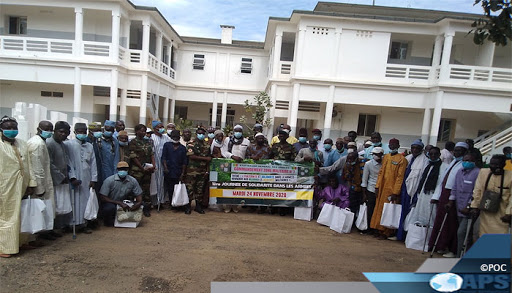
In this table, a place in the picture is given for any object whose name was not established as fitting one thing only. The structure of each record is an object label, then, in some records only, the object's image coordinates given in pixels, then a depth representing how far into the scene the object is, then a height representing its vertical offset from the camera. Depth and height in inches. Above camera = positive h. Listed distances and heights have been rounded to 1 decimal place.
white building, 577.6 +114.0
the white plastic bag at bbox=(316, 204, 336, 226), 236.8 -66.1
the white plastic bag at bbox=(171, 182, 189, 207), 240.4 -62.1
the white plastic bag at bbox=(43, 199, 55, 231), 164.7 -59.3
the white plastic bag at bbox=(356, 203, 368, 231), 226.5 -63.9
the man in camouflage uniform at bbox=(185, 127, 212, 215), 249.6 -39.2
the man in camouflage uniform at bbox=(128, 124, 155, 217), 228.8 -36.0
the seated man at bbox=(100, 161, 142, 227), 202.7 -54.0
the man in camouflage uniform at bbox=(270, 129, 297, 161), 256.4 -19.2
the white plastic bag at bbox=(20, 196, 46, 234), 154.2 -57.1
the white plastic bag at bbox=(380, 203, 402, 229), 214.4 -56.1
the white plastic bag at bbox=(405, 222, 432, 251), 201.0 -64.8
